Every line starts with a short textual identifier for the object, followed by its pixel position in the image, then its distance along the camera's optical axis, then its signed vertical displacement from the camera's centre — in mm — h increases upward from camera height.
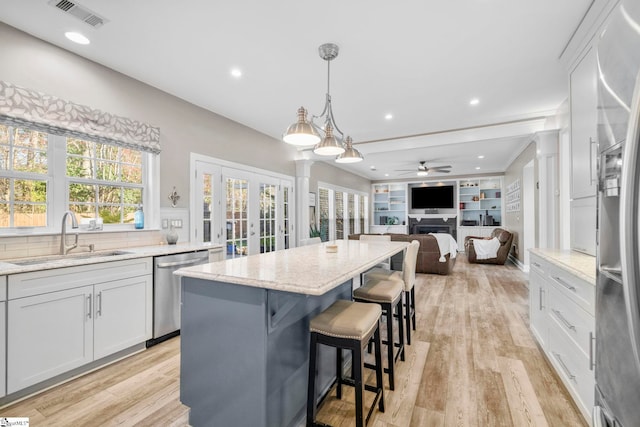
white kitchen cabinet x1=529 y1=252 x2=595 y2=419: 1669 -728
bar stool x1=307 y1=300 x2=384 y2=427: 1503 -635
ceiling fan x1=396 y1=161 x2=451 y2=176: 7501 +1235
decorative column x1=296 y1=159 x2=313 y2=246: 5914 +317
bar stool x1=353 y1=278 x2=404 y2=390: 2031 -602
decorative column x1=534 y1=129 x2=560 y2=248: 4027 +396
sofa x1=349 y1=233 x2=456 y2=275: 5941 -783
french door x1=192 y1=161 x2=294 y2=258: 4031 +114
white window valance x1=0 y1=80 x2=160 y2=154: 2299 +859
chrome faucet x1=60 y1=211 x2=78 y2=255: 2562 -151
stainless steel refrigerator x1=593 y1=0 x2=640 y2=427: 560 -13
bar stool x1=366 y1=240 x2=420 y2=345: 2676 -536
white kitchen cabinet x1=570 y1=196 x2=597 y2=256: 2232 -53
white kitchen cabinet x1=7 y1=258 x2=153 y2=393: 1944 -758
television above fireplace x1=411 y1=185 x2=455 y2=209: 10031 +696
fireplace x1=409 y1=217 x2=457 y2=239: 9961 -286
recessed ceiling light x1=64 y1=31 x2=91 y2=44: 2457 +1503
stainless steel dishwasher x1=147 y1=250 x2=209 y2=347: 2824 -769
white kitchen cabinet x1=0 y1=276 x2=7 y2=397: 1862 -758
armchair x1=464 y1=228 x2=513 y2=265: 6949 -774
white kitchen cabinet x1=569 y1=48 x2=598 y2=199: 2148 +717
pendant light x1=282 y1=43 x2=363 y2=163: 2262 +649
